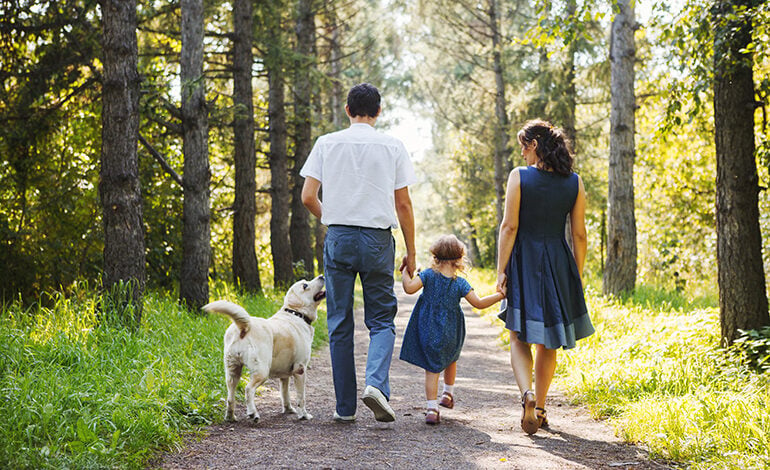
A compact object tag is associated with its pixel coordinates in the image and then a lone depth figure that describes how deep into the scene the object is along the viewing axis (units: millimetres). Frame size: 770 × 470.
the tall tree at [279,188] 15336
